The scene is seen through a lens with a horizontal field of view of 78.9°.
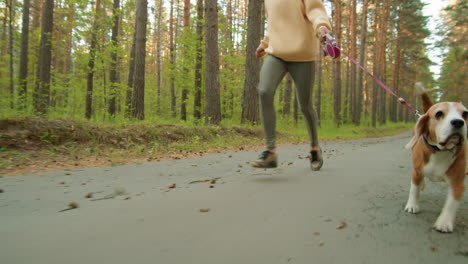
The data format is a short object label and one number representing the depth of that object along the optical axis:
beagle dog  1.73
